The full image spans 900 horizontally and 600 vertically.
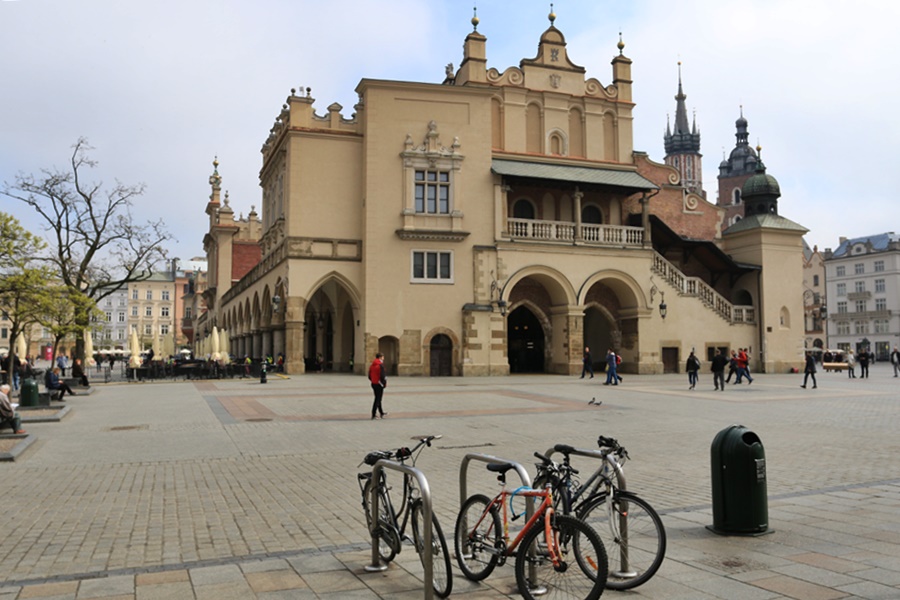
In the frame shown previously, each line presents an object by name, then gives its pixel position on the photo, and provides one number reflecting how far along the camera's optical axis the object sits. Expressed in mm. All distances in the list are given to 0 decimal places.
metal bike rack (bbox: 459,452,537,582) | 5363
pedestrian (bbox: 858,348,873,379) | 39225
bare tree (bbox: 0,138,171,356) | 33219
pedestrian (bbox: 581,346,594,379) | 35969
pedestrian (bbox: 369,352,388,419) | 17750
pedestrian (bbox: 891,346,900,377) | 40906
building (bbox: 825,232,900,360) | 90562
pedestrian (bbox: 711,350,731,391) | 27828
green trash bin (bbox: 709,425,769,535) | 7004
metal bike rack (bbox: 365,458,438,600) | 5066
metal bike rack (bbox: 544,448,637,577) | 5746
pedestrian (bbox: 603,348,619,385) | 29881
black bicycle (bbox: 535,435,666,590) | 5672
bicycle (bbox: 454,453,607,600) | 5109
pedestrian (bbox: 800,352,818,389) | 28959
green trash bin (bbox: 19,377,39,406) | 19484
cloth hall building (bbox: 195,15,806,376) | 36875
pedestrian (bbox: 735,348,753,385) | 30859
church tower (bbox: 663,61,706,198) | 143625
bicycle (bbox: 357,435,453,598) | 5602
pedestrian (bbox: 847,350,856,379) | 39512
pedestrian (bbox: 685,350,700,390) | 28172
